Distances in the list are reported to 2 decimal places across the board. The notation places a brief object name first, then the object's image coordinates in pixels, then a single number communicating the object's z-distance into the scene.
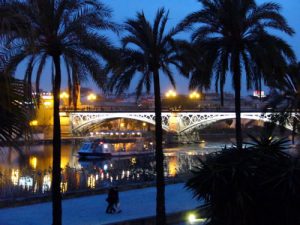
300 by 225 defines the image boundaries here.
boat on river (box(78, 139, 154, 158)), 61.94
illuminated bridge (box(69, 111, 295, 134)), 86.94
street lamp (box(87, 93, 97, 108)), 130.75
